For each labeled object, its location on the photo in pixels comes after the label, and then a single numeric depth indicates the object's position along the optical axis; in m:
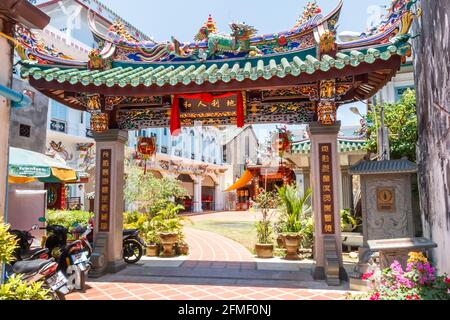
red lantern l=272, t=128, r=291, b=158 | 8.15
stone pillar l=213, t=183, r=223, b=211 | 35.97
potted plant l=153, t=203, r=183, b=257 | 9.04
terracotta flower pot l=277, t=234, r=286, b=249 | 9.05
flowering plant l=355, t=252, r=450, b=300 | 3.38
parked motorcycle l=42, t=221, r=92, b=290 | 5.77
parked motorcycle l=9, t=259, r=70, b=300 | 4.55
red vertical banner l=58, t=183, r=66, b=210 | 16.78
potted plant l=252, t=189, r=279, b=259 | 8.86
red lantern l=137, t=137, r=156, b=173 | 8.40
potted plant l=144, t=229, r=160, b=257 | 9.07
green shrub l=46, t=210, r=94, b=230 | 12.29
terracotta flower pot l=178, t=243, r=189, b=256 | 9.27
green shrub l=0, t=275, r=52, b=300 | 2.98
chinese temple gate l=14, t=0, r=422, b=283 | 6.16
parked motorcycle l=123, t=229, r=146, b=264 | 8.05
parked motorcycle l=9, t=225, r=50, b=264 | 7.63
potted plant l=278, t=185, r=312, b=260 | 8.61
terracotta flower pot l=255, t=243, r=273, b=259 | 8.84
